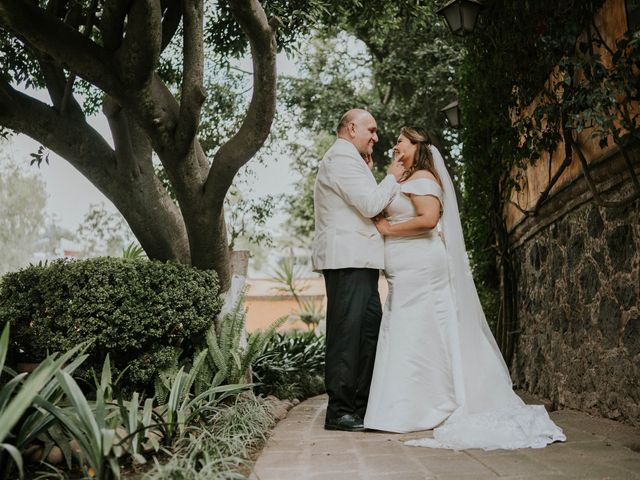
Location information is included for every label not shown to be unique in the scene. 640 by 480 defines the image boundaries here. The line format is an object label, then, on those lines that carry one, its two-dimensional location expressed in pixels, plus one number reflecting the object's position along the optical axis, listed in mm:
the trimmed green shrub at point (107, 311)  4504
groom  4613
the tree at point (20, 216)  38062
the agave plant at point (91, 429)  2533
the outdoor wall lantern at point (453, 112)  8852
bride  4520
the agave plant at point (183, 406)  3605
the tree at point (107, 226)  27922
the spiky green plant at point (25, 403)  2406
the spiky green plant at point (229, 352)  4973
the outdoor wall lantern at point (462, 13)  6488
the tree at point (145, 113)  4539
